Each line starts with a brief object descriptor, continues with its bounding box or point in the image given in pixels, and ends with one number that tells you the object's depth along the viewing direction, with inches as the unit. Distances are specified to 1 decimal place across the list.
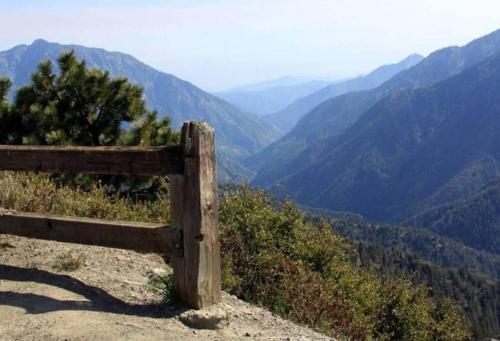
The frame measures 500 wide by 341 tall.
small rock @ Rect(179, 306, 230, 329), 200.5
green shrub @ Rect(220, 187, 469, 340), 302.2
